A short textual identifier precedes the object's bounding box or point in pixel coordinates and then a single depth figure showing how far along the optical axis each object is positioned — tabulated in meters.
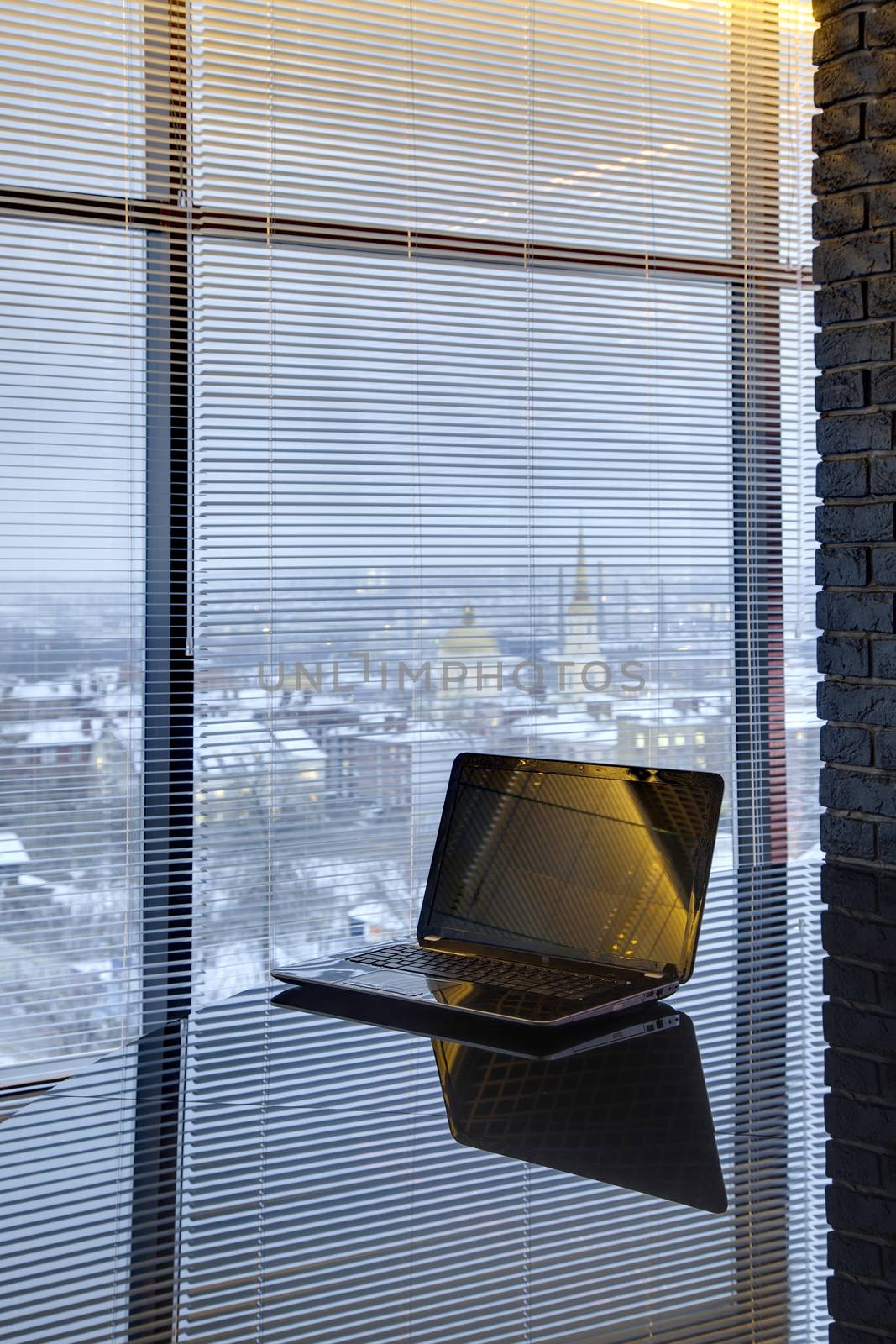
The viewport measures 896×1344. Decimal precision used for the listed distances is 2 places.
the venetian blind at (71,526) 2.40
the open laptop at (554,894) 1.31
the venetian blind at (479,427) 2.59
